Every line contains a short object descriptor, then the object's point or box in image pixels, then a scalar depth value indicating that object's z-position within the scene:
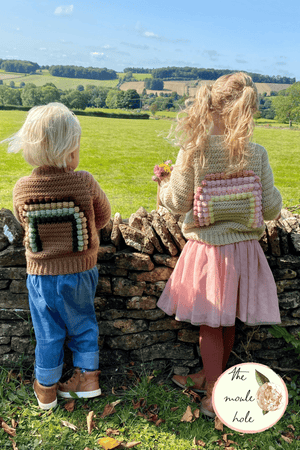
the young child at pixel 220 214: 2.25
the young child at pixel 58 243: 2.17
